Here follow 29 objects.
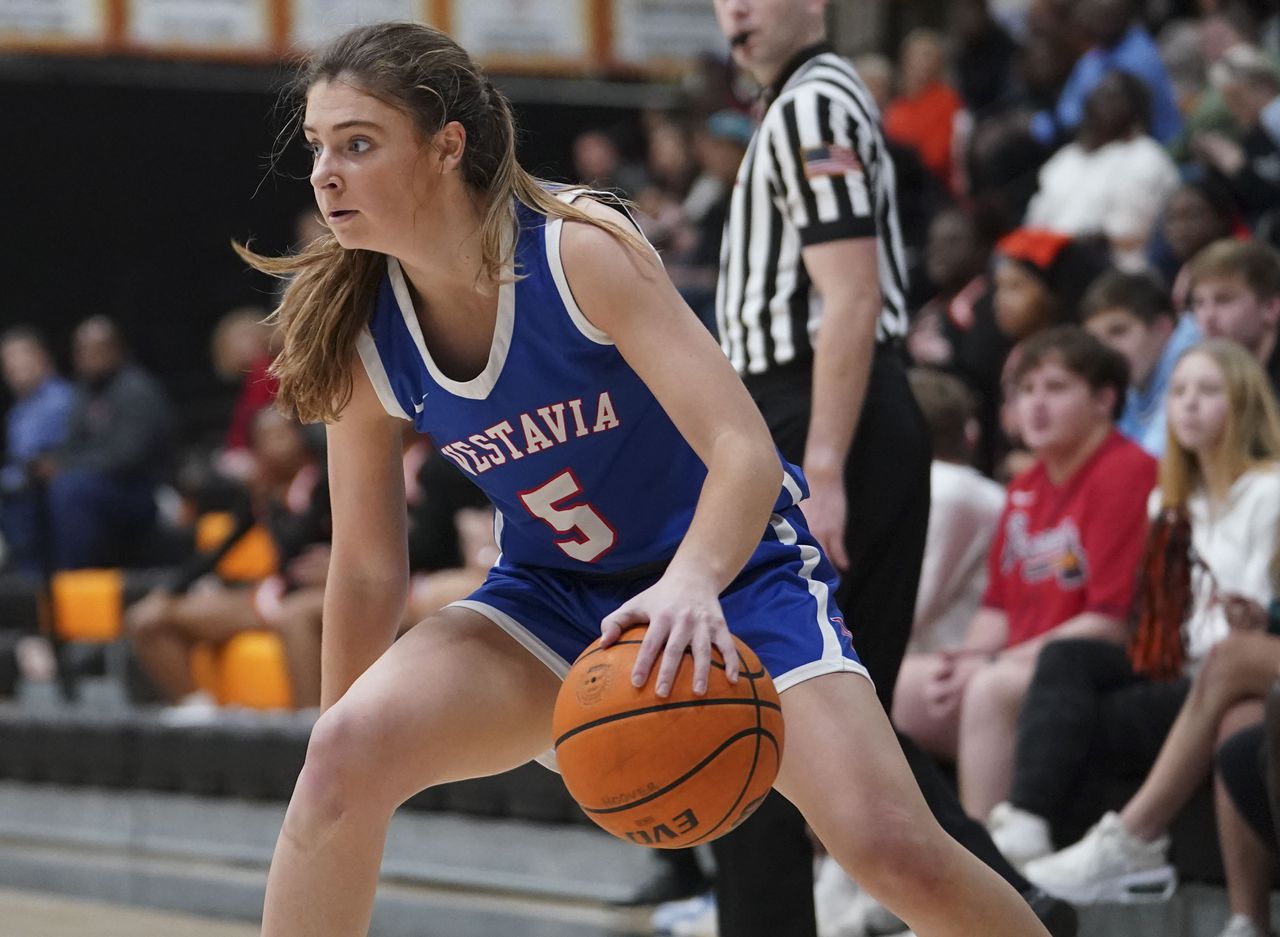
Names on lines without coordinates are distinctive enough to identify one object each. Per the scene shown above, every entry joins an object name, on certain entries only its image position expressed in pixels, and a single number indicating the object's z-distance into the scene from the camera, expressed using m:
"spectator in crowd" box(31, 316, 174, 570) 17.48
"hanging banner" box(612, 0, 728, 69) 22.30
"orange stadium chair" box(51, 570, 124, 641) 16.59
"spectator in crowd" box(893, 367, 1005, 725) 9.67
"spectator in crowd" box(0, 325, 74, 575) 19.31
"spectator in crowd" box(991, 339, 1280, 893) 8.20
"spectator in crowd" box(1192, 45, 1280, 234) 13.28
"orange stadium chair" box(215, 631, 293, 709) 13.80
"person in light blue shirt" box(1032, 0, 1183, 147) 16.45
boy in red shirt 8.62
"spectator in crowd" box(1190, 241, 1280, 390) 9.43
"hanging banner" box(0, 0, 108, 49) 20.50
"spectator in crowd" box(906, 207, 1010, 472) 12.67
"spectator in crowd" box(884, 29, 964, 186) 19.08
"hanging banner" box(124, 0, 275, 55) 20.83
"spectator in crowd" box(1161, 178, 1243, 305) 12.36
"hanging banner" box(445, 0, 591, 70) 21.56
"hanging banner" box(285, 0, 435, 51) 20.34
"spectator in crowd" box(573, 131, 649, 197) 21.11
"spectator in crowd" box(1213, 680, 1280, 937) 7.47
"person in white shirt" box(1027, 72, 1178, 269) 14.33
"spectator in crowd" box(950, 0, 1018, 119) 19.62
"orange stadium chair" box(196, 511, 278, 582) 14.85
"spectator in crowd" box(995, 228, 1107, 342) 12.27
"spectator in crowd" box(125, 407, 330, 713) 13.43
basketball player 4.90
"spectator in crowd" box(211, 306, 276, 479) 19.02
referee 6.50
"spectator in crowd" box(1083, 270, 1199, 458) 10.64
